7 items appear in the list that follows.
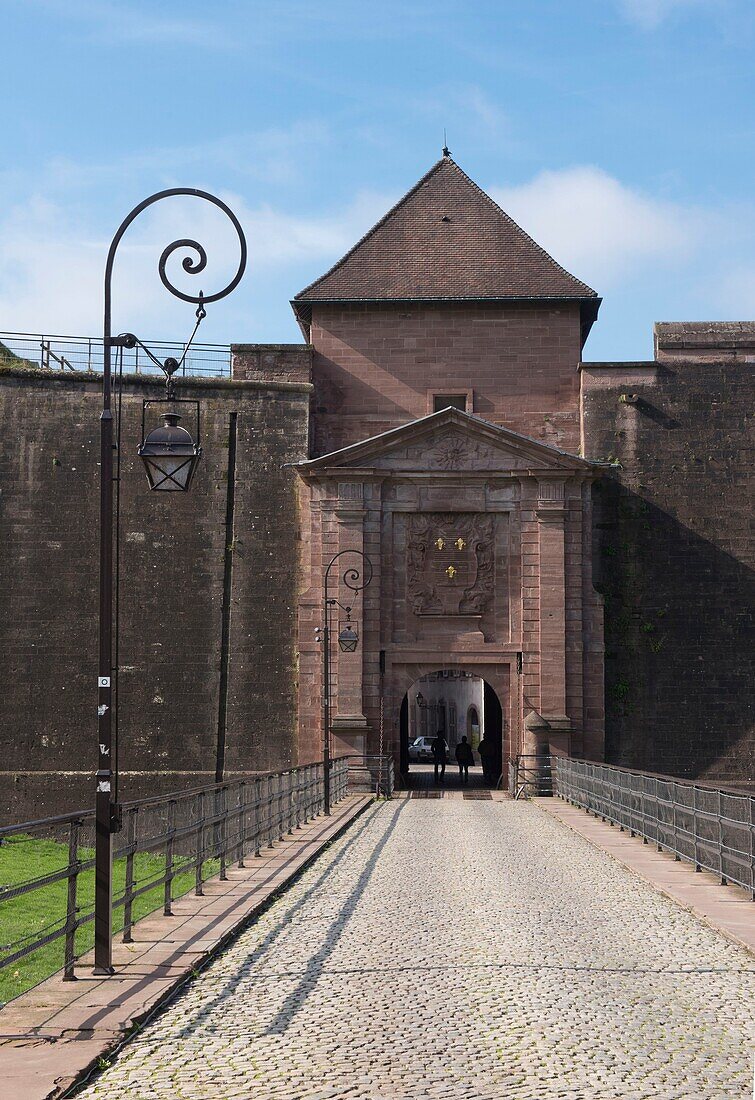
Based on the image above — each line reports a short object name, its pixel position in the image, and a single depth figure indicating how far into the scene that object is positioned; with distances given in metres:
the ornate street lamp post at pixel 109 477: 9.87
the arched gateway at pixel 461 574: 33.56
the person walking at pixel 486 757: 37.97
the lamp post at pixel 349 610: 30.45
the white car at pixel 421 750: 61.92
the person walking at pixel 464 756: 40.28
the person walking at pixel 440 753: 42.00
